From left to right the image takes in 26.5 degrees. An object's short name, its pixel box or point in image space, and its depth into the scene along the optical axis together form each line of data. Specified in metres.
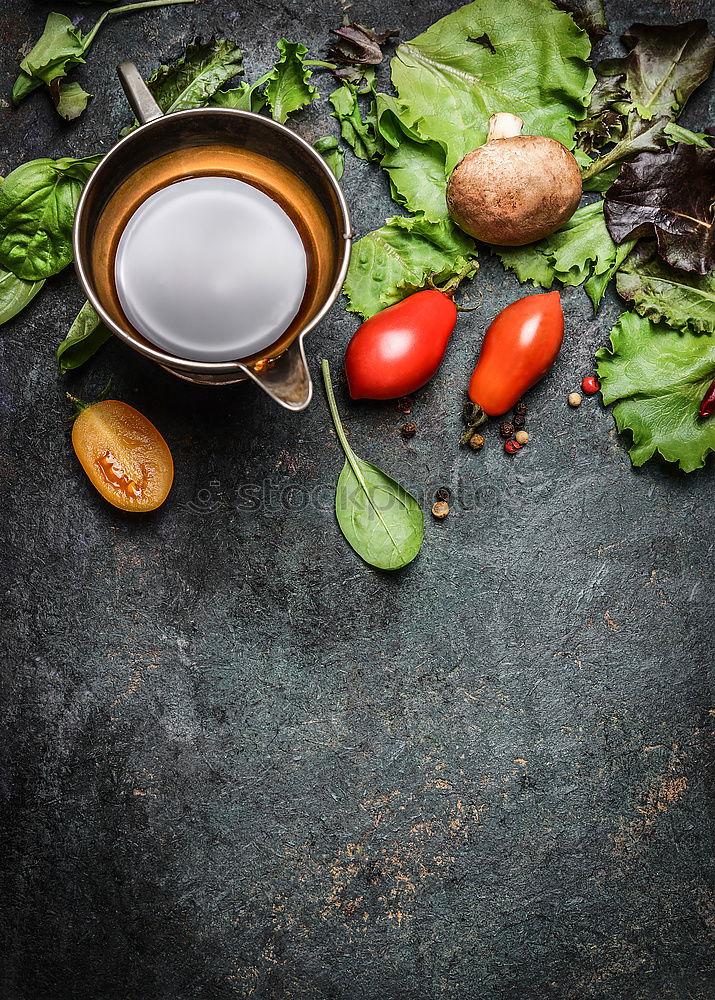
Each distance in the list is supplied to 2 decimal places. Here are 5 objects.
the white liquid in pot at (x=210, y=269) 0.53
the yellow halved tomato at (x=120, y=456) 0.57
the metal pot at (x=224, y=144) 0.50
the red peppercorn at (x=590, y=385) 0.58
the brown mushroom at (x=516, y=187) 0.55
